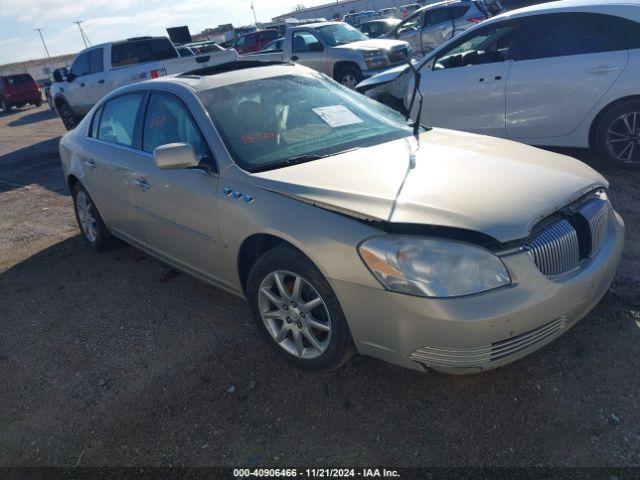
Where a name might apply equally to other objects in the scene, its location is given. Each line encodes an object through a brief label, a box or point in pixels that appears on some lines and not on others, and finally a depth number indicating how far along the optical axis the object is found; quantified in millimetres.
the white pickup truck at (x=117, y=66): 11047
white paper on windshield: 3505
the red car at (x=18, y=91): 24219
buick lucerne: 2277
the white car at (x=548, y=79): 5039
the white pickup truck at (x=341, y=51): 11484
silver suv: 13859
